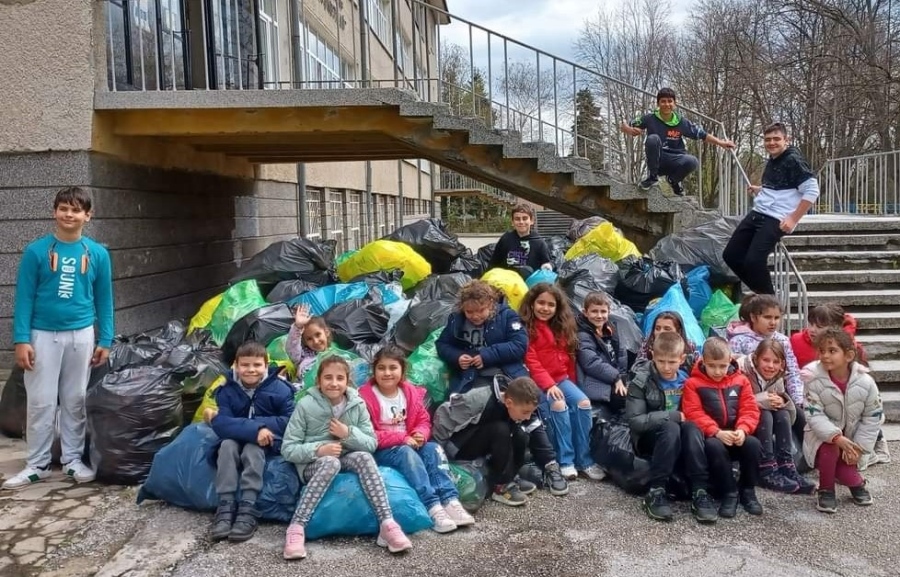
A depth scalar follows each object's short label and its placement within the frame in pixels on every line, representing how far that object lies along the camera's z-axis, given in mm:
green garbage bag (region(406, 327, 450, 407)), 4340
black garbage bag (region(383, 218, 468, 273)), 7164
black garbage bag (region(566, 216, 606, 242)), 7367
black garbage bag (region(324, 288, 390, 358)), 4953
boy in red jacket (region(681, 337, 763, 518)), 3502
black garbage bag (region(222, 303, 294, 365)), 4973
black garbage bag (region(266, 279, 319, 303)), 6008
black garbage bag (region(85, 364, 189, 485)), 3891
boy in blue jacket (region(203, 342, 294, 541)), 3332
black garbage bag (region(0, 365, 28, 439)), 4570
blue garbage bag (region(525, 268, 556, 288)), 5791
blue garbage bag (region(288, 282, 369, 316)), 5598
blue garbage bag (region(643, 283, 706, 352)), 4848
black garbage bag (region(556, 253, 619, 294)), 5871
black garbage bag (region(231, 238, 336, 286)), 6477
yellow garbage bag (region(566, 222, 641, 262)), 6602
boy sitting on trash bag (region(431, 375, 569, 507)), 3682
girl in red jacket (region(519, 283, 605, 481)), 4020
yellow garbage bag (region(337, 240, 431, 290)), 6484
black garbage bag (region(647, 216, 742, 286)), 6012
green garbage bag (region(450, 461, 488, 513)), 3561
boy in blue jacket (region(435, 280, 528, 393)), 4090
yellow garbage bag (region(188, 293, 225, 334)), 5643
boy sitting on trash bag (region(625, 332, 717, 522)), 3510
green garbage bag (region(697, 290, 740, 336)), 5516
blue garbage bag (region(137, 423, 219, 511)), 3531
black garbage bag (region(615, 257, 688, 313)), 5699
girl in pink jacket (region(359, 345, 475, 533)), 3400
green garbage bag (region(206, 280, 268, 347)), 5430
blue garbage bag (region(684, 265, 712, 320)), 5773
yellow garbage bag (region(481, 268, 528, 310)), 5301
